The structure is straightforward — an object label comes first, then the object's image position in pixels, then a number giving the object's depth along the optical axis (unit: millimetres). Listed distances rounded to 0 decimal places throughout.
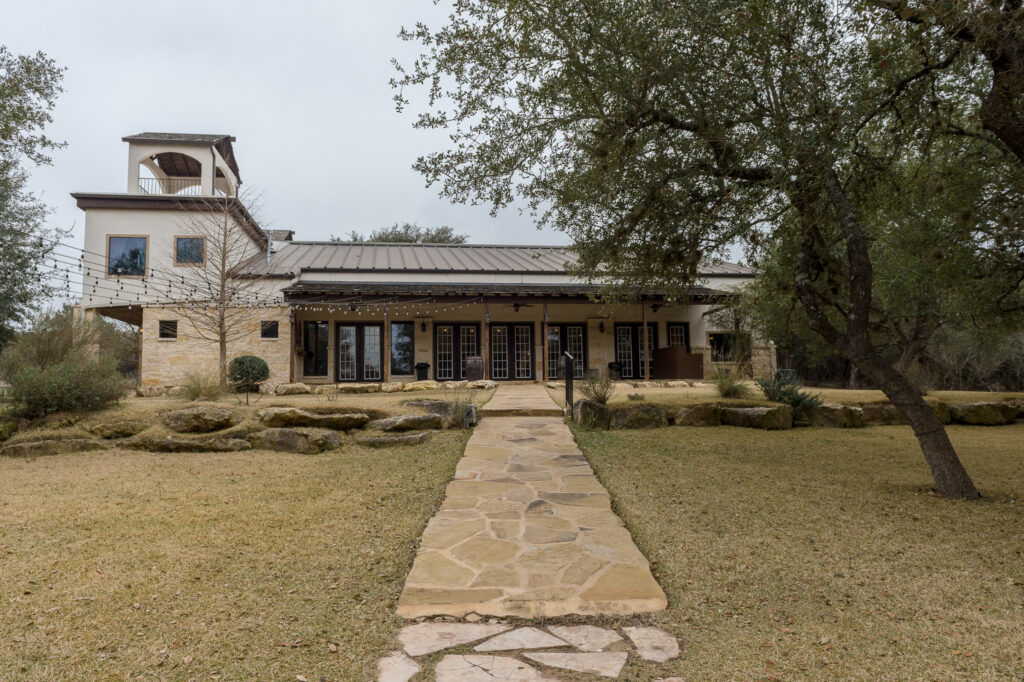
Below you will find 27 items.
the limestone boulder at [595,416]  7975
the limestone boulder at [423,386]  12259
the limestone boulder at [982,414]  9266
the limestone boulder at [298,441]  6914
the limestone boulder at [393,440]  7027
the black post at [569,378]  8906
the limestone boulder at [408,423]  7320
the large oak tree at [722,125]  4371
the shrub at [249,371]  13305
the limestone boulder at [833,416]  8680
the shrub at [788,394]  8695
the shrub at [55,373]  7523
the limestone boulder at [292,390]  12616
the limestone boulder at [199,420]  7352
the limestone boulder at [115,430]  7348
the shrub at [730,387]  9375
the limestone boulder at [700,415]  8398
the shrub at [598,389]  8180
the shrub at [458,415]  7699
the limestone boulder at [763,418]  8227
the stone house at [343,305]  15586
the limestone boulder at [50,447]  6953
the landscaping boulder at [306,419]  7355
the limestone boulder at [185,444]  7109
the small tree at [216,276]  14149
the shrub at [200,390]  8836
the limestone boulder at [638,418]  8070
